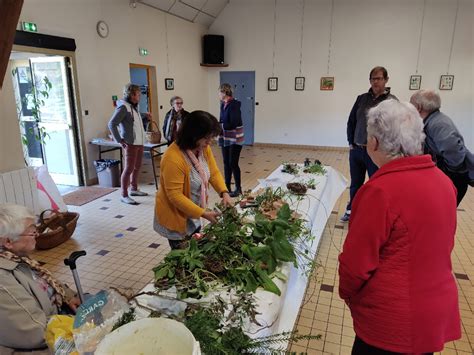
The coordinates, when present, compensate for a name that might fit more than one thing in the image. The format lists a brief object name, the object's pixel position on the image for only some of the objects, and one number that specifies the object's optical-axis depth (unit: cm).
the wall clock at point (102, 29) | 568
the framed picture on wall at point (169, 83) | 776
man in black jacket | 333
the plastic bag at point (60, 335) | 109
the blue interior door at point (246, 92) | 920
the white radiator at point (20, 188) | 358
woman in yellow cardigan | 196
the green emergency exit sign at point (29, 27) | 446
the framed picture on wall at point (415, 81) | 786
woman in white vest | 469
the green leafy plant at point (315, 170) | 353
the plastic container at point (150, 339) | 95
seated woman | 134
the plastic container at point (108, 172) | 554
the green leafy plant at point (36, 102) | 531
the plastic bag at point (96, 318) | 107
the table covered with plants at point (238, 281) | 114
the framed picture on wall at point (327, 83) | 846
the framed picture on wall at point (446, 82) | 769
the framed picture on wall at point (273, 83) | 894
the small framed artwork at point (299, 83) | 872
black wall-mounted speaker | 887
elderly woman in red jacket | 111
